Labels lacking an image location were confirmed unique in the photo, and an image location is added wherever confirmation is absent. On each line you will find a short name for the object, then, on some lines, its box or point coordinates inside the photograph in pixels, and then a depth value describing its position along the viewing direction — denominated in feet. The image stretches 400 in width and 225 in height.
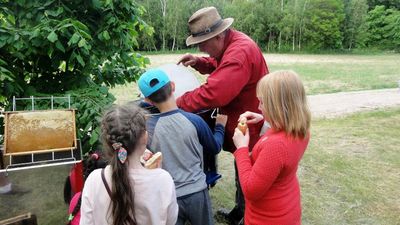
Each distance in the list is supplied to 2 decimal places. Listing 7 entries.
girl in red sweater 6.56
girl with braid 5.45
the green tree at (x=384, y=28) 169.37
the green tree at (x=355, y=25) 171.42
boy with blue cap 7.22
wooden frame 8.27
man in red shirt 8.66
